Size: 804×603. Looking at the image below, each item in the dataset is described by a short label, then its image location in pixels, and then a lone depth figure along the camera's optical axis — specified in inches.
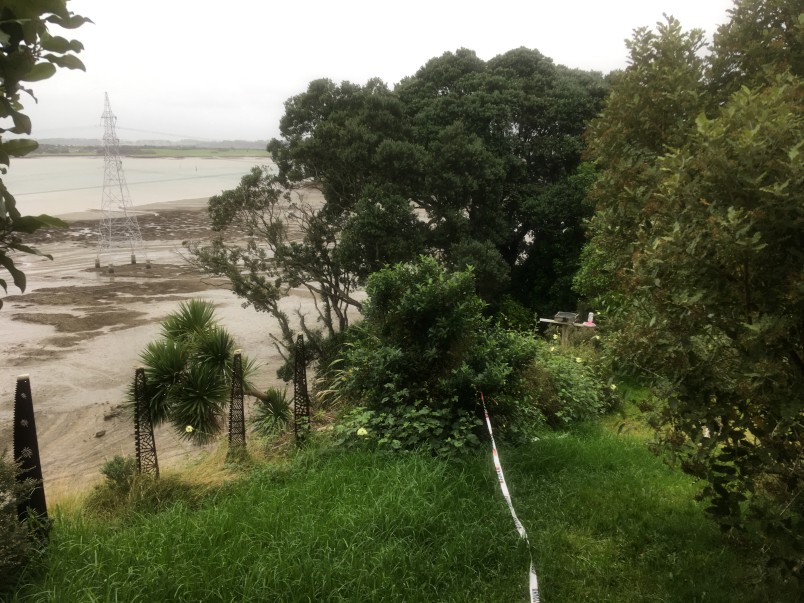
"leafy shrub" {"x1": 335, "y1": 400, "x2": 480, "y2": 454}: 165.6
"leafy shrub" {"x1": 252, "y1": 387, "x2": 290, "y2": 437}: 260.1
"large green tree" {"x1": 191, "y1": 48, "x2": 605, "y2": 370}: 488.4
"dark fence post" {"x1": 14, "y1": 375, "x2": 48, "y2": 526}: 116.4
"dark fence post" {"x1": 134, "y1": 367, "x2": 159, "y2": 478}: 156.1
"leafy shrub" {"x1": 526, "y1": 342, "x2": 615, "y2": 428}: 238.2
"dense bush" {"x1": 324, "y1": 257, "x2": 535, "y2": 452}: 171.9
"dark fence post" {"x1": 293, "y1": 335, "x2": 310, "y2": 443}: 196.9
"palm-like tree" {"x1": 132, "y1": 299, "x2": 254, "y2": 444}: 241.4
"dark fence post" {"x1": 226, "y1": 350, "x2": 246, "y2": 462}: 188.6
